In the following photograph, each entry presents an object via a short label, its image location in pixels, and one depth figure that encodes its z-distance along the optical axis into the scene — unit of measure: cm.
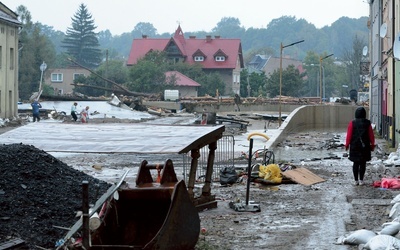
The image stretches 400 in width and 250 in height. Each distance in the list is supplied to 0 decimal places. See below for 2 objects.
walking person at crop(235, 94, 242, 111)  8291
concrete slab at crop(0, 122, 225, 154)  1427
